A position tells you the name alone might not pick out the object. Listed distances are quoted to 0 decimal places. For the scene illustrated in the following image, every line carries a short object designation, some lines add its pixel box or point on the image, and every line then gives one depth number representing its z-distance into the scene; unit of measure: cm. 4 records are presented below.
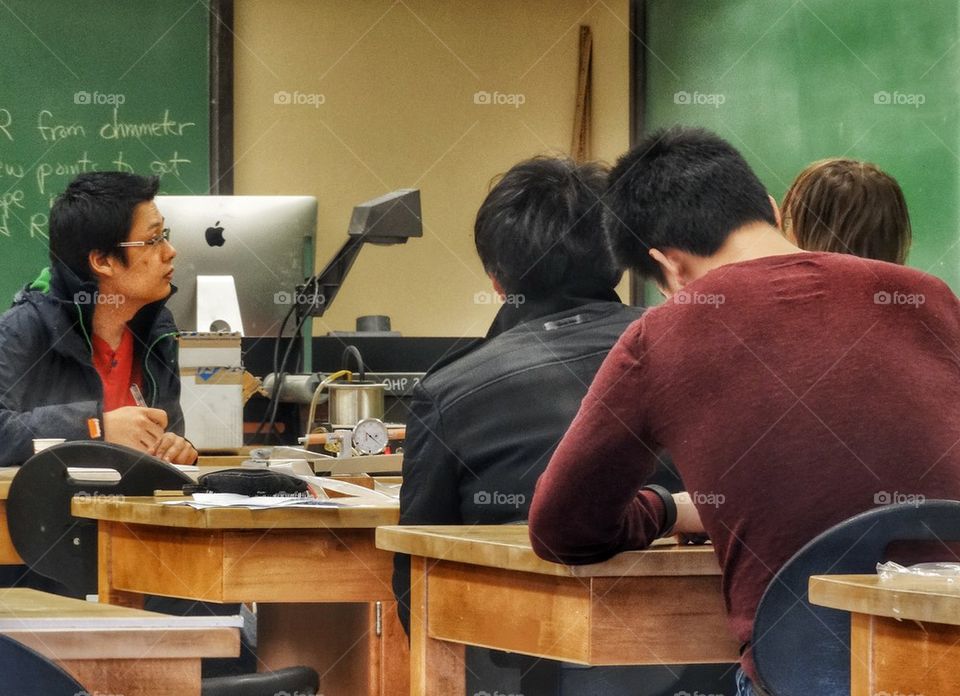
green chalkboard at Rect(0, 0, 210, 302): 1155
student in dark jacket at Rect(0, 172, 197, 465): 647
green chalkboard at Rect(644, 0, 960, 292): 735
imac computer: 711
